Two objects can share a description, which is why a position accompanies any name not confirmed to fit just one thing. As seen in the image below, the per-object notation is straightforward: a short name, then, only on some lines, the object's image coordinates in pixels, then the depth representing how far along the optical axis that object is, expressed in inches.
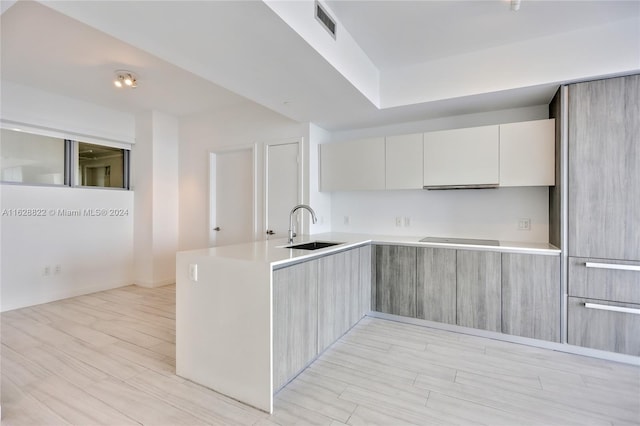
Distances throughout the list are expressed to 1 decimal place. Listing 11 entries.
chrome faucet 110.8
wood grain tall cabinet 93.7
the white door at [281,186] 154.4
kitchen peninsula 73.5
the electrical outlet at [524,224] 124.8
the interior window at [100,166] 171.3
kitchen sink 111.7
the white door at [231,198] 170.9
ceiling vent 82.6
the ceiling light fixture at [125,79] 131.0
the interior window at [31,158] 142.6
